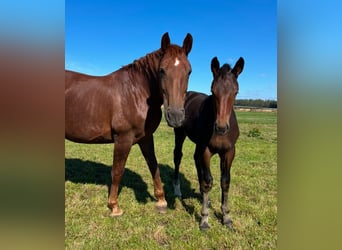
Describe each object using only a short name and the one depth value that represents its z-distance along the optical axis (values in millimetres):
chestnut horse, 3803
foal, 2914
